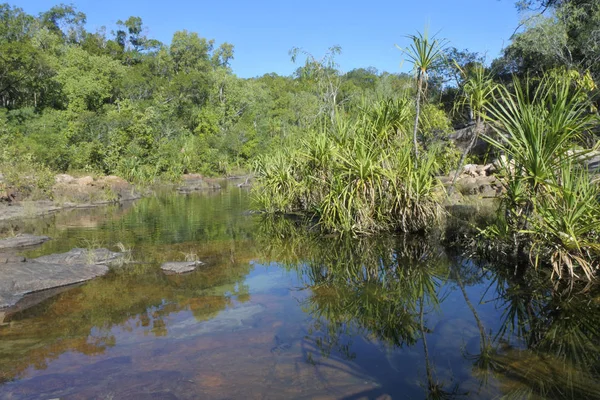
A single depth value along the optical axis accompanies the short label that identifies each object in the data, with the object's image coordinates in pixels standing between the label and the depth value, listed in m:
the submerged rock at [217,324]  4.93
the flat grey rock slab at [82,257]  7.93
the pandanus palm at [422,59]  8.18
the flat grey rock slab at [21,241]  9.62
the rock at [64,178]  20.41
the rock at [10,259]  7.47
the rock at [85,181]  20.92
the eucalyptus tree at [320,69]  15.22
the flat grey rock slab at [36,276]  6.21
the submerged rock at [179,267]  7.42
